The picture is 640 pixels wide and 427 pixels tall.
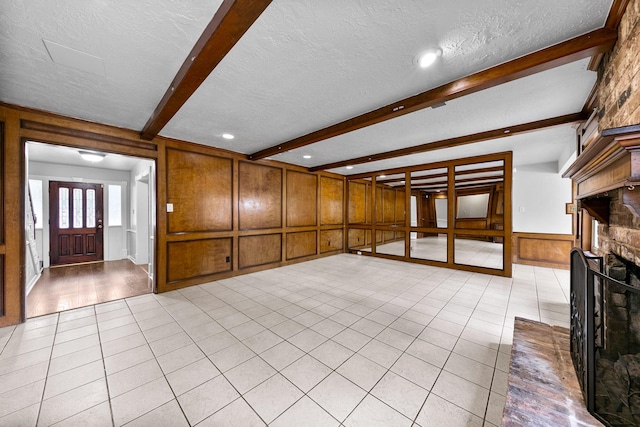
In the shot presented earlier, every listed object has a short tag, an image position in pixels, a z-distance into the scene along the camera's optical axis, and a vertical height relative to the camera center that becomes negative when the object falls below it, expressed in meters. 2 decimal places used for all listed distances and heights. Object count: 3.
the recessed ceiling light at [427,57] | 1.73 +1.21
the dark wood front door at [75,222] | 5.54 -0.22
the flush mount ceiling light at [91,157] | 4.49 +1.16
